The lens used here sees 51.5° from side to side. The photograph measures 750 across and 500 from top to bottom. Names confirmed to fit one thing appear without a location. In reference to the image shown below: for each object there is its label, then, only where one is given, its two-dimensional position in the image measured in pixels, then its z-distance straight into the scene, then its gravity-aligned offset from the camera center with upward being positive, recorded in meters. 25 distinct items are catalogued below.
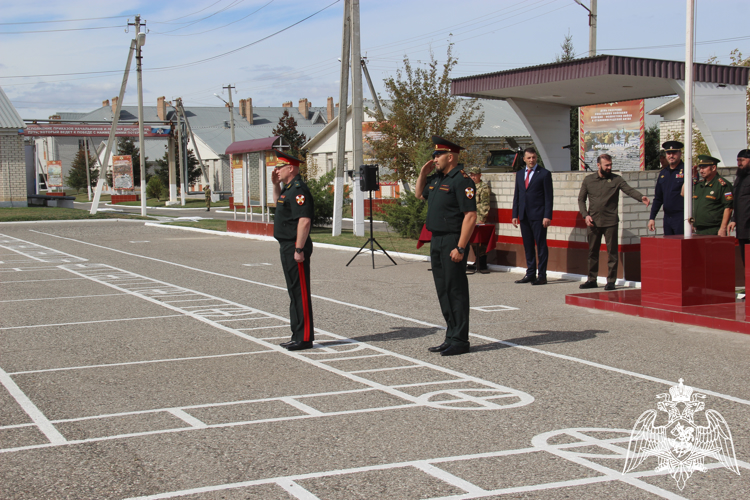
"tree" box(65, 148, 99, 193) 91.69 +3.98
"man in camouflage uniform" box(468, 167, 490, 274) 14.46 -0.22
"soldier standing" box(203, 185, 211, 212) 49.95 +0.59
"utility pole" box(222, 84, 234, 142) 66.36 +10.03
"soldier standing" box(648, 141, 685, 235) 11.31 +0.12
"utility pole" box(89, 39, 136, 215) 39.56 +4.22
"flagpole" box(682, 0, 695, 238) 10.03 +1.18
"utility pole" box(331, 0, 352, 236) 23.34 +3.28
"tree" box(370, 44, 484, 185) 32.41 +3.57
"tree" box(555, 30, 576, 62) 37.74 +7.53
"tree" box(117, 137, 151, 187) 82.62 +6.03
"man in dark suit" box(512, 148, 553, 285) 12.66 -0.13
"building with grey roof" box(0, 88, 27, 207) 46.84 +2.66
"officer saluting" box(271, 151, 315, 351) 7.83 -0.49
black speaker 17.31 +0.62
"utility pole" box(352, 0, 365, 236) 22.41 +2.97
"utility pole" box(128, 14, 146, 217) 39.69 +6.33
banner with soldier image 29.89 +2.68
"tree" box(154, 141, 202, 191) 77.44 +3.69
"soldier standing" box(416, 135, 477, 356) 7.40 -0.33
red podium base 9.34 -0.98
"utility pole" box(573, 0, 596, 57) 27.66 +6.22
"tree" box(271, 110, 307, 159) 65.06 +6.11
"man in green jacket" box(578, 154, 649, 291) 11.88 -0.13
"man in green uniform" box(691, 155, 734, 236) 10.60 -0.02
